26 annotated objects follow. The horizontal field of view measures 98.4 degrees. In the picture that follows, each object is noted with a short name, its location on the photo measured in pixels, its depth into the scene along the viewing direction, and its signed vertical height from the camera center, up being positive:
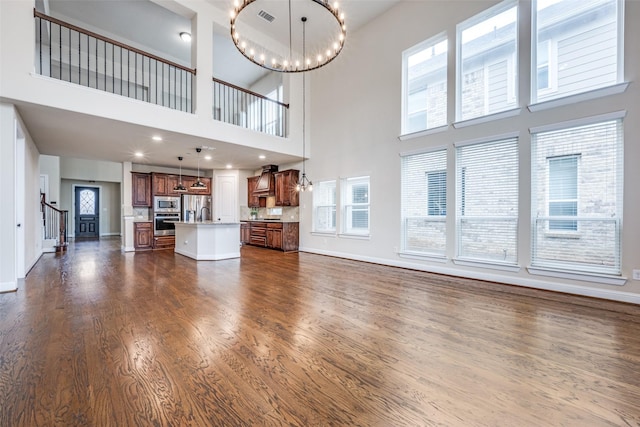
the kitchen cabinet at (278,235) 7.84 -0.71
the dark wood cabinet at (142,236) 8.03 -0.75
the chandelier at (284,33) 5.13 +4.19
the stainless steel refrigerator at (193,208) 9.18 +0.09
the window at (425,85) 5.06 +2.42
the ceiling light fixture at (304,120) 7.50 +2.50
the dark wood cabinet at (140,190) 8.25 +0.63
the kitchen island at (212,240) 6.19 -0.68
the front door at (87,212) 11.98 -0.08
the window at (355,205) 6.46 +0.15
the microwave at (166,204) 8.56 +0.21
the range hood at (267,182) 8.67 +0.93
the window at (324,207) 7.30 +0.12
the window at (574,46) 3.49 +2.24
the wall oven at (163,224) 8.47 -0.42
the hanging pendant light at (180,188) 7.34 +0.61
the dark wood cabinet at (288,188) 8.05 +0.69
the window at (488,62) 4.29 +2.45
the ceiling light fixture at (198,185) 6.68 +0.63
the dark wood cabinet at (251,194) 9.48 +0.60
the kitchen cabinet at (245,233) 9.41 -0.76
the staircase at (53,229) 7.44 -0.55
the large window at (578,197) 3.46 +0.20
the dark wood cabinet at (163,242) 8.42 -0.98
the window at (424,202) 4.99 +0.18
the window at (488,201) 4.22 +0.19
